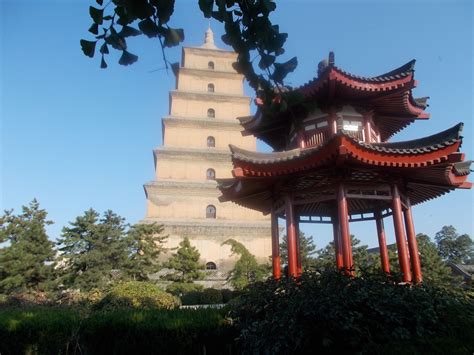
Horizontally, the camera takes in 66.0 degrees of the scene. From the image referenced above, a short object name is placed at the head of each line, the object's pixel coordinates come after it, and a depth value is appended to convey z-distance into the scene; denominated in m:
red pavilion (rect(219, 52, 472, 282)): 7.45
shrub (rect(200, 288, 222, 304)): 13.91
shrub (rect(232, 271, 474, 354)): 3.69
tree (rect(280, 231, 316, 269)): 21.97
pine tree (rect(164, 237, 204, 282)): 18.11
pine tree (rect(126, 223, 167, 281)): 17.55
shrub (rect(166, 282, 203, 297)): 15.69
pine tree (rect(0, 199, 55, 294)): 16.78
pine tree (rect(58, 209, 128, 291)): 16.59
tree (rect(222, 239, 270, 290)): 18.11
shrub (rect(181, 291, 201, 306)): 13.98
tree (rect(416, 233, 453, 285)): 17.91
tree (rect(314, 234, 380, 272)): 19.32
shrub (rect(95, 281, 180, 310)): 9.88
